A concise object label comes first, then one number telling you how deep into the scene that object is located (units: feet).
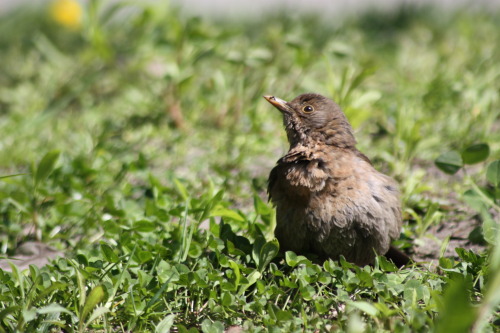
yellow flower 53.06
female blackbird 22.77
